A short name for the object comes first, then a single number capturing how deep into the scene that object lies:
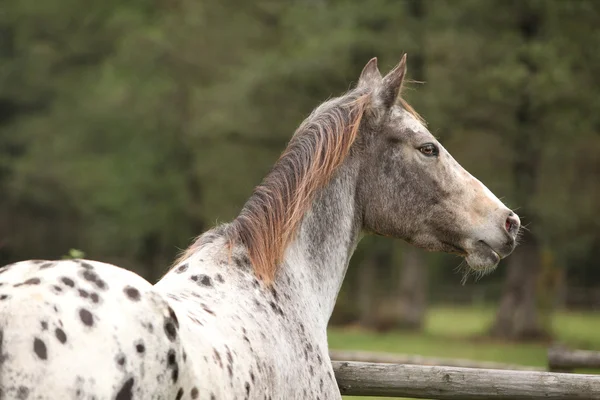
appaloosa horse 5.21
